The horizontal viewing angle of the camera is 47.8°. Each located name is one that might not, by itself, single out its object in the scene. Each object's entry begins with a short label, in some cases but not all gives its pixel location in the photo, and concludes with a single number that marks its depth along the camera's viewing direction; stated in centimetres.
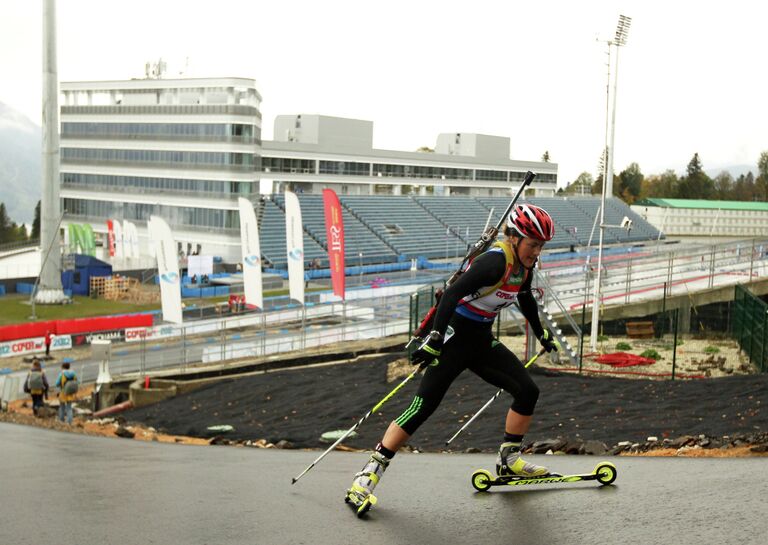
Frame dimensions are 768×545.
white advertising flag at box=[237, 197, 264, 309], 3569
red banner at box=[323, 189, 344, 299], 3628
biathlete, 566
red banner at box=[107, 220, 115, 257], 6002
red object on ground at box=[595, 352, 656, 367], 2050
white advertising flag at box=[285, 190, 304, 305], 3647
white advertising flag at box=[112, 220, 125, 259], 5953
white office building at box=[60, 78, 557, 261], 6481
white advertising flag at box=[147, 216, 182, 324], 3362
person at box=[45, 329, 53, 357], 3291
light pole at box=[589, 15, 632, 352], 2364
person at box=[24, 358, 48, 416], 1905
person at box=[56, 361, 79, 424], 1764
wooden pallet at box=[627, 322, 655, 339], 2583
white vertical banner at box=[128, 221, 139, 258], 5909
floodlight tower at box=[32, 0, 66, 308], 4797
